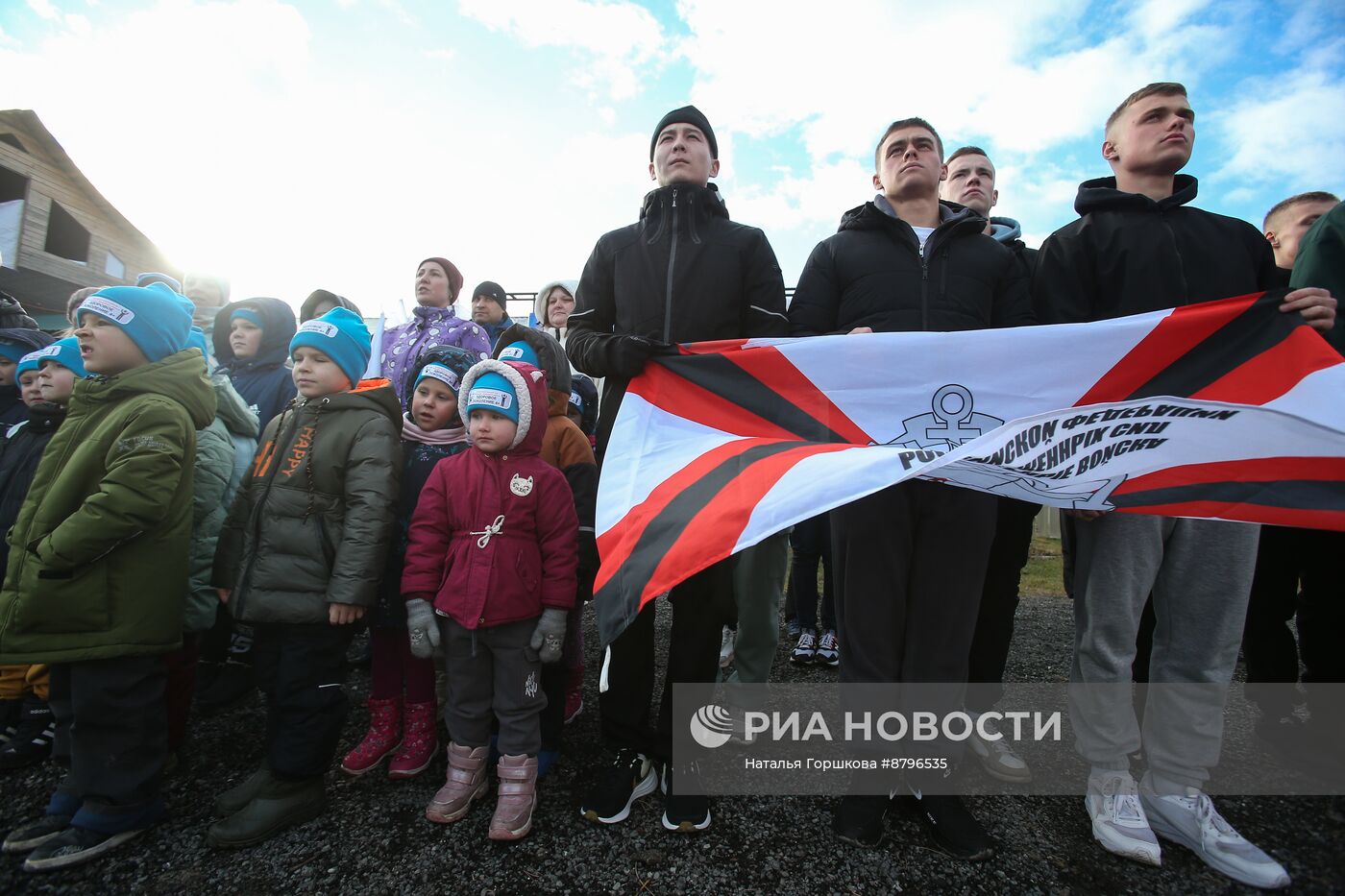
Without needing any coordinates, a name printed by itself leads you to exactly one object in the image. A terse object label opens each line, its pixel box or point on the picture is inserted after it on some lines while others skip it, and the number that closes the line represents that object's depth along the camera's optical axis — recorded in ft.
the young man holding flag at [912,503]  6.33
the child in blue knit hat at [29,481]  7.97
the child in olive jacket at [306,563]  6.69
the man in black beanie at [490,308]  15.51
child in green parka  6.24
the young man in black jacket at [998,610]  8.29
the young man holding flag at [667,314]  6.83
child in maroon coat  6.77
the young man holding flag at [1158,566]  6.43
